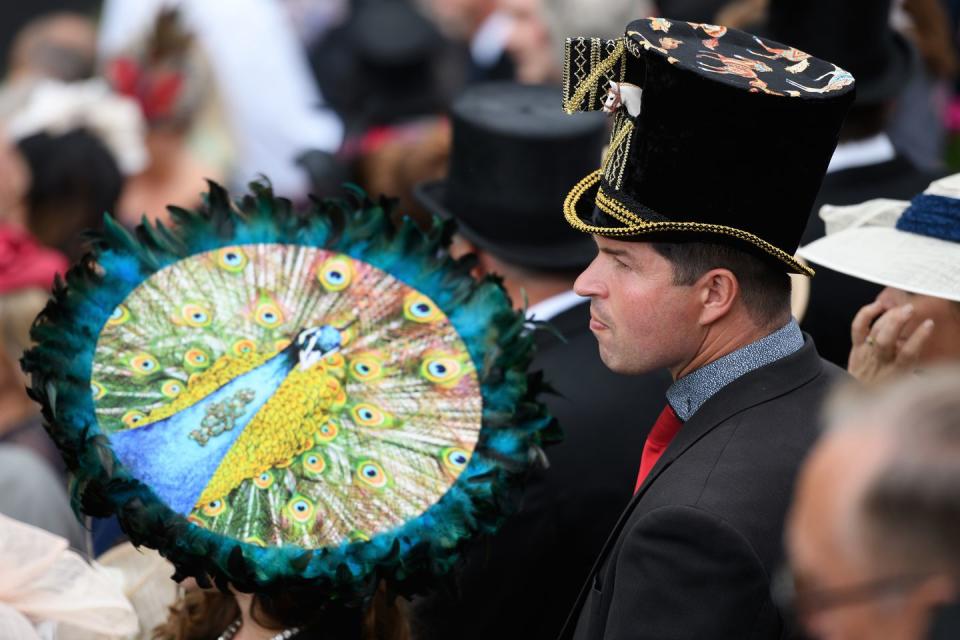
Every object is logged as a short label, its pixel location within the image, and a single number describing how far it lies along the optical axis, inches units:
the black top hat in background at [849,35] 326.0
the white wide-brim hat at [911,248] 204.4
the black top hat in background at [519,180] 274.8
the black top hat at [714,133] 169.6
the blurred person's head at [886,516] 92.4
